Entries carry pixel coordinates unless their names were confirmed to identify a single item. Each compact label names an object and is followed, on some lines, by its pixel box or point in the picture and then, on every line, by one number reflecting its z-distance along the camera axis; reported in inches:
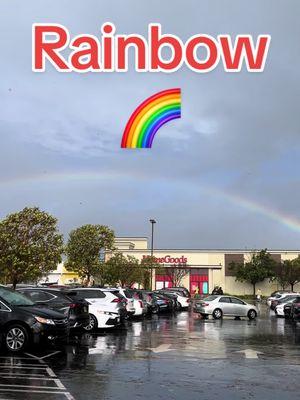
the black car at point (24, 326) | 506.9
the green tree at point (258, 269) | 3142.2
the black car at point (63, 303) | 638.5
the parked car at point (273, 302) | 1589.6
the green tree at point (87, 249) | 1894.6
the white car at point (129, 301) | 1005.8
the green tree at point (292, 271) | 3090.6
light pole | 2625.5
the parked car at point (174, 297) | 1558.7
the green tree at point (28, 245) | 1206.3
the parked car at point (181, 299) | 1669.5
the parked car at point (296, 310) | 1059.3
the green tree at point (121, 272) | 2098.9
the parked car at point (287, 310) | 1330.5
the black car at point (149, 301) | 1198.5
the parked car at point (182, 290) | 1849.5
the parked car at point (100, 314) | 774.5
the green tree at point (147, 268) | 2614.9
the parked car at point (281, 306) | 1390.6
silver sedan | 1273.4
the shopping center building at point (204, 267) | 3297.2
